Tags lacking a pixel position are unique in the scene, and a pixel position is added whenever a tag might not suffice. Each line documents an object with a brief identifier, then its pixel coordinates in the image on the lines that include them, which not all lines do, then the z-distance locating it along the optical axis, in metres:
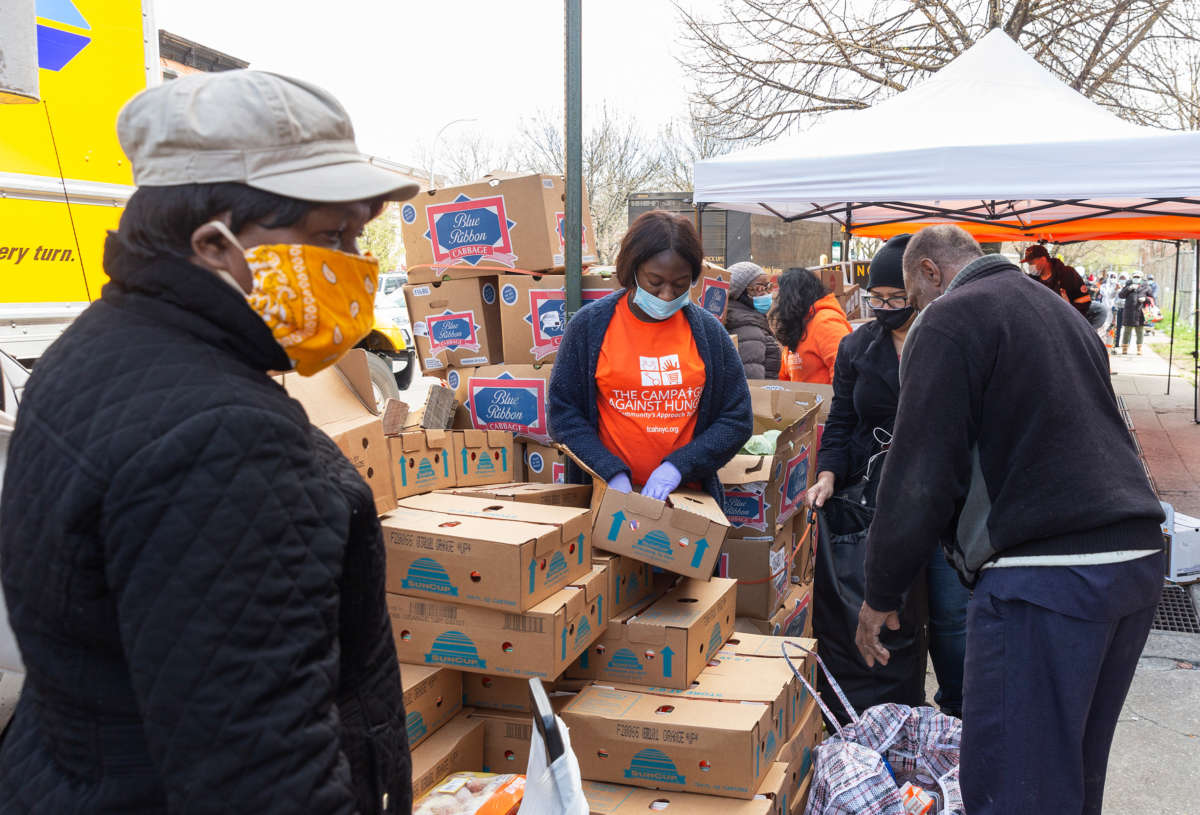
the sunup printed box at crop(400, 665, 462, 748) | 2.57
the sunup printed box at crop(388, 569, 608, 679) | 2.54
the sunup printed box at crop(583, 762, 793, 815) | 2.49
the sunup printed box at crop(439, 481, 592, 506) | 3.14
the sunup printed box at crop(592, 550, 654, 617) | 2.92
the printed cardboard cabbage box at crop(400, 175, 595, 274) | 4.16
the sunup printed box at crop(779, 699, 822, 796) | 2.88
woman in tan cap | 0.95
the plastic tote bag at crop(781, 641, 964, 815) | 2.64
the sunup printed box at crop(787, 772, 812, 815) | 2.87
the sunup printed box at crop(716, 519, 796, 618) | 3.80
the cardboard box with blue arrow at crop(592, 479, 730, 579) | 2.85
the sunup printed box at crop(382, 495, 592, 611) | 2.51
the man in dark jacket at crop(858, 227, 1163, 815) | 2.15
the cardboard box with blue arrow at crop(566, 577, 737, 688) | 2.81
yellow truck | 4.20
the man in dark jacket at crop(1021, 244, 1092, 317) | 7.86
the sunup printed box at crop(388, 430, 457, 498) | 3.13
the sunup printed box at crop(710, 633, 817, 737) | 3.00
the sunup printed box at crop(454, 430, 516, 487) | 3.45
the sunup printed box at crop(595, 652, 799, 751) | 2.73
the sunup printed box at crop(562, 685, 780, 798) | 2.52
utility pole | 3.72
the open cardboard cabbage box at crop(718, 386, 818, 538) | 3.66
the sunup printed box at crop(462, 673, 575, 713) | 2.82
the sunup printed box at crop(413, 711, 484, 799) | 2.50
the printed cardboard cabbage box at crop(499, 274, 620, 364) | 4.19
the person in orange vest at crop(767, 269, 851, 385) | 5.29
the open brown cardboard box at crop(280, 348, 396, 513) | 2.49
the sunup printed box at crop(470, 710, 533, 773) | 2.82
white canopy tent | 5.00
